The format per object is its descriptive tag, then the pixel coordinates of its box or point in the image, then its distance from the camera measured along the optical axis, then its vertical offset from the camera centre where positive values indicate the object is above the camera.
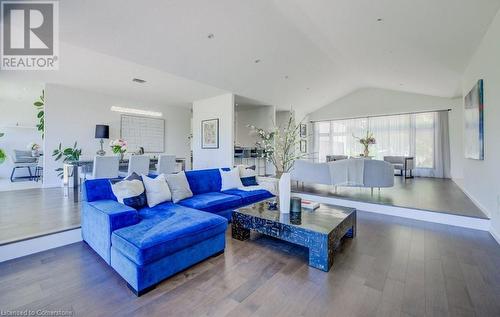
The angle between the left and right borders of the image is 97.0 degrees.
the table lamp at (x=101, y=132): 5.63 +0.71
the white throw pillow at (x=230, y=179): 3.86 -0.35
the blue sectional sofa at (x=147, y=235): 1.72 -0.66
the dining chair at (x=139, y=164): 4.17 -0.09
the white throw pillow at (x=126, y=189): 2.47 -0.34
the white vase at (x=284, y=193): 2.60 -0.40
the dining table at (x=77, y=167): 3.95 -0.16
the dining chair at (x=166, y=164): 4.71 -0.10
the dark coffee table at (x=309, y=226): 2.06 -0.71
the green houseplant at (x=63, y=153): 4.75 +0.14
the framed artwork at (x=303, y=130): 9.52 +1.28
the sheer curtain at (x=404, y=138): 7.30 +0.79
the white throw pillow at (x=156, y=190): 2.72 -0.39
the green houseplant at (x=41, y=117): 5.34 +1.06
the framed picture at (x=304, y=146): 9.89 +0.60
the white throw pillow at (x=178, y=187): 3.00 -0.38
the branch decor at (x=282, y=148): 2.32 +0.12
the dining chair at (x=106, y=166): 3.79 -0.12
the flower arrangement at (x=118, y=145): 4.42 +0.29
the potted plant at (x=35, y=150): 6.61 +0.30
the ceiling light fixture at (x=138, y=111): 6.29 +1.46
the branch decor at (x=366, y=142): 6.99 +0.55
